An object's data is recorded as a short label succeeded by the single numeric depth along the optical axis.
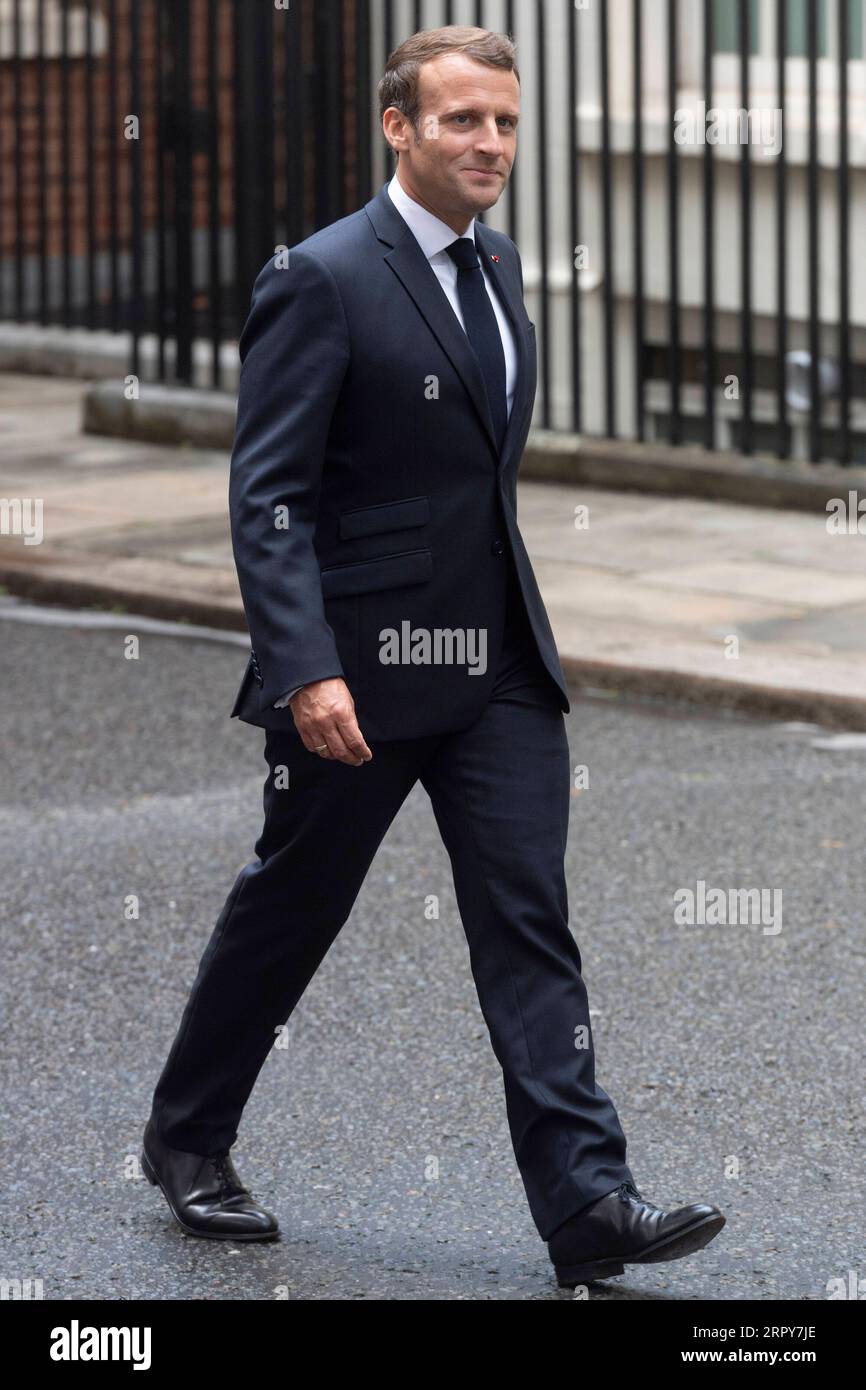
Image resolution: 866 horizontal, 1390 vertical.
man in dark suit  6.96
